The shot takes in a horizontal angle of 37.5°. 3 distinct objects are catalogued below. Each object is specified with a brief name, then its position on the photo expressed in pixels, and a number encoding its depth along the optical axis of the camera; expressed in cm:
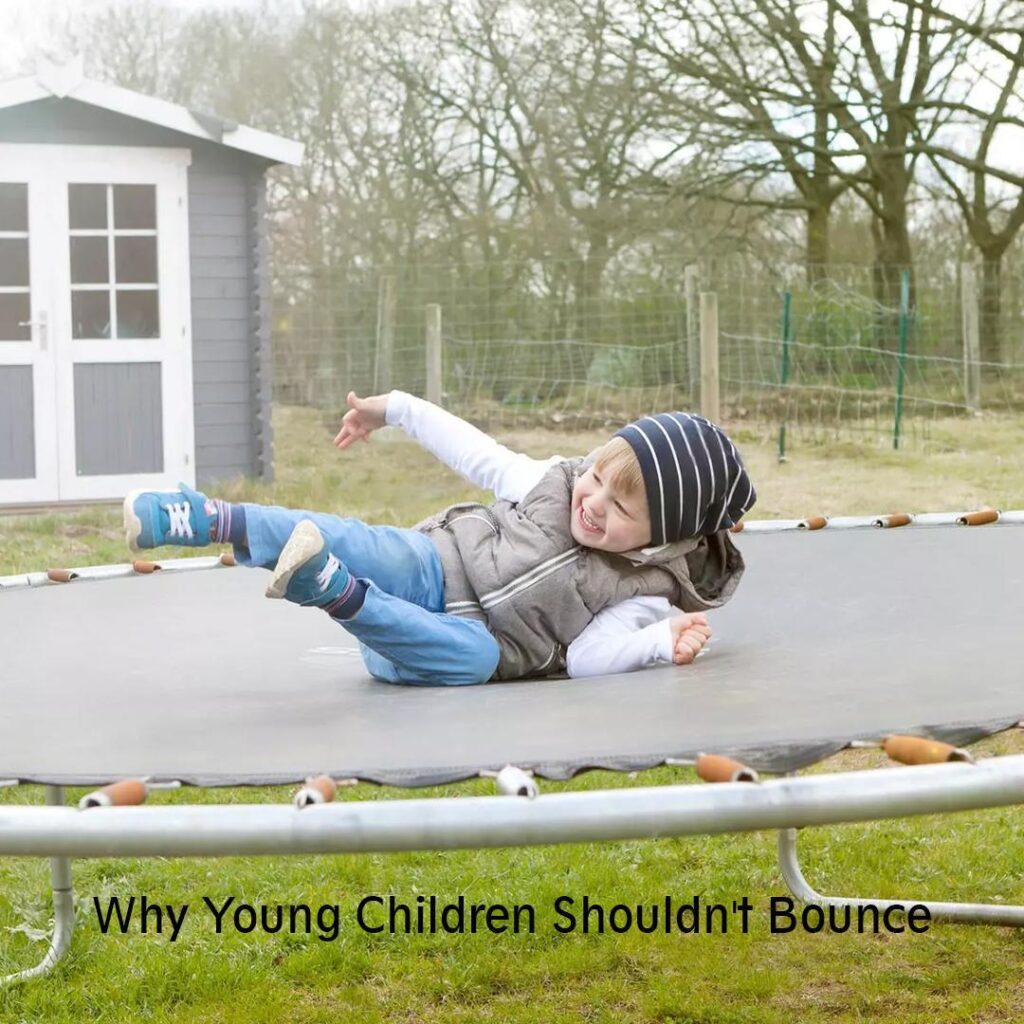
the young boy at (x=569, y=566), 176
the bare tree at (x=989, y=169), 944
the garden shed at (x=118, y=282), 637
